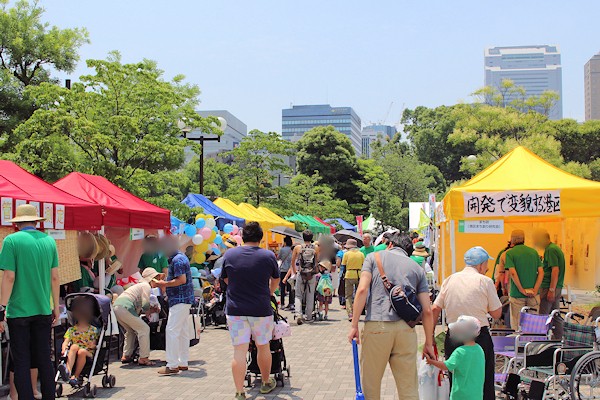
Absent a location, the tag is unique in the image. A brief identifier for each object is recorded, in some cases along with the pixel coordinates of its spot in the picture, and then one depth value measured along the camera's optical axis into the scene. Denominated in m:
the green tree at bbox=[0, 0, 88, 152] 27.58
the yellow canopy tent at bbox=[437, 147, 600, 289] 9.22
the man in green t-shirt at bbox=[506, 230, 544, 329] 9.66
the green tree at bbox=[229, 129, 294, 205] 29.48
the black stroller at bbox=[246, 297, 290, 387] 7.96
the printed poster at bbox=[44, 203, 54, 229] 8.17
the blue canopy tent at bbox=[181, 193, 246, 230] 19.30
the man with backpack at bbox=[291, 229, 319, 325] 14.14
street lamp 18.34
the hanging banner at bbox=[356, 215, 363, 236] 36.94
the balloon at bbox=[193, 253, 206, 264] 15.78
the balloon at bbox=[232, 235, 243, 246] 17.13
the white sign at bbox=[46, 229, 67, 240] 8.45
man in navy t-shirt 7.10
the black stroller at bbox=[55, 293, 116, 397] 7.39
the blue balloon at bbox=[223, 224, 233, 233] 18.97
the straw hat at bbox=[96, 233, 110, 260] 10.36
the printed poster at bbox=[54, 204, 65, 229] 8.53
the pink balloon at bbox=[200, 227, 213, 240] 15.52
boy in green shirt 5.28
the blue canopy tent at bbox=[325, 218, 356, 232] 45.73
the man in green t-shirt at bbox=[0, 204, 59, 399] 6.24
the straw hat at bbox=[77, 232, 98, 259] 10.07
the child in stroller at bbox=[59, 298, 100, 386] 7.34
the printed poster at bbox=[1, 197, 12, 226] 7.39
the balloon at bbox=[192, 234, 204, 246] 14.73
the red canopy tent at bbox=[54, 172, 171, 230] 10.32
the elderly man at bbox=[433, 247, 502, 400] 6.05
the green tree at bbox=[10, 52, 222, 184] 15.46
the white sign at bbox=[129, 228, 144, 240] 11.48
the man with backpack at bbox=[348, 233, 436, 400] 5.46
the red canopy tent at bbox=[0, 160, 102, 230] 7.86
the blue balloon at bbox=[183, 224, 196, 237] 14.70
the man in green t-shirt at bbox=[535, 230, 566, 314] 10.11
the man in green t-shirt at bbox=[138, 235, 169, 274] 12.72
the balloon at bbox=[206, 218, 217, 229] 16.55
